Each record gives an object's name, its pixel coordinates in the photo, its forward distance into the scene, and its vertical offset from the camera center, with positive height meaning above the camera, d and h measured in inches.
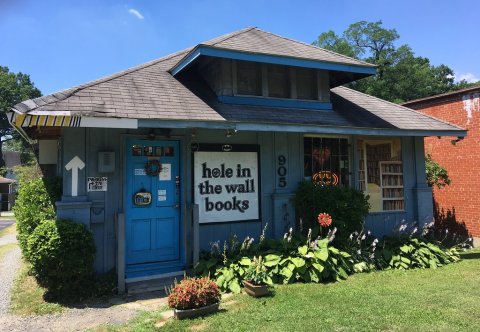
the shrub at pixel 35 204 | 264.2 -9.0
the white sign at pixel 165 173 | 283.6 +13.1
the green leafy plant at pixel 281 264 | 248.1 -51.3
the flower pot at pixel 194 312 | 194.7 -62.9
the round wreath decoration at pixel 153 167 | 278.4 +17.3
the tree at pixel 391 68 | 1571.0 +541.2
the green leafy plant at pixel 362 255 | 290.0 -53.1
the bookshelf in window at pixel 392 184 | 374.9 +3.8
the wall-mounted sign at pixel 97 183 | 257.1 +5.6
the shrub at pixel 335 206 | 304.0 -13.9
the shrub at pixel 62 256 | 220.4 -38.0
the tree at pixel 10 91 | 2044.8 +558.3
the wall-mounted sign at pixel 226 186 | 295.3 +3.2
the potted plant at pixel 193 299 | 195.6 -56.4
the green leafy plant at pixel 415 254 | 305.6 -55.3
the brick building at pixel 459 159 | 431.5 +33.2
